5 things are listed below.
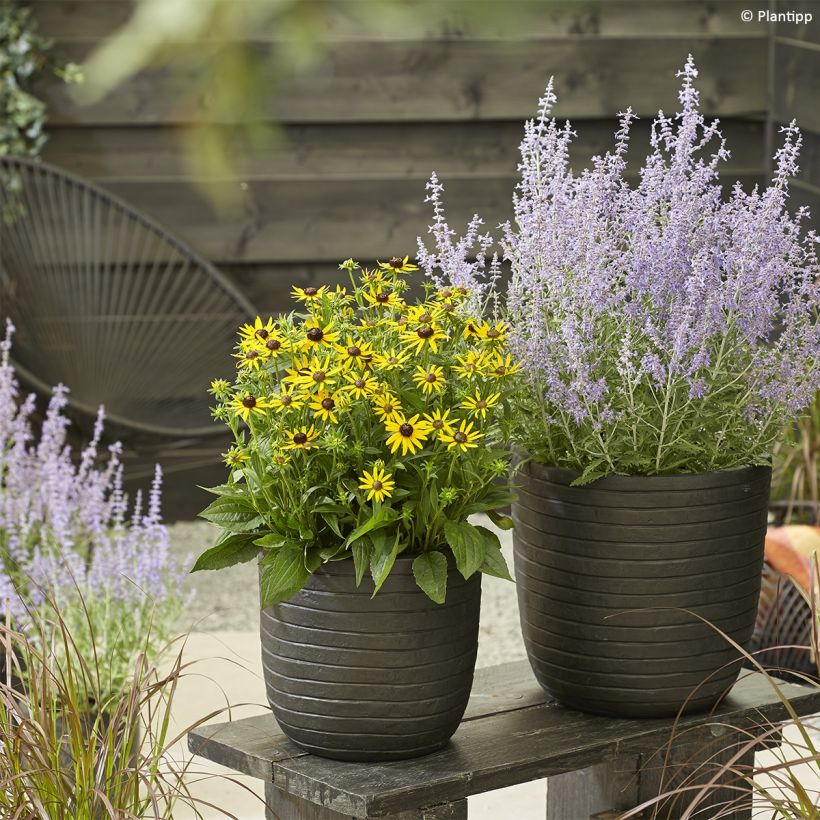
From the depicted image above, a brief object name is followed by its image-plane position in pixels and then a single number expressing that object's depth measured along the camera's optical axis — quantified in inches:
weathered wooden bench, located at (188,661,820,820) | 141.5
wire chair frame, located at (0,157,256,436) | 323.0
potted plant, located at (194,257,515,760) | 140.1
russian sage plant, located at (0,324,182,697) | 193.4
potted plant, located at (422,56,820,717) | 146.6
